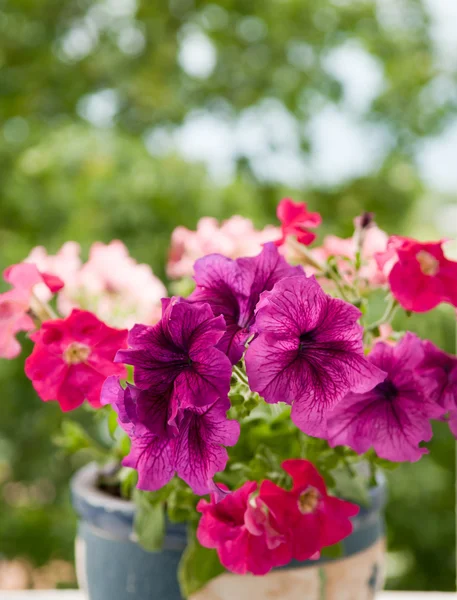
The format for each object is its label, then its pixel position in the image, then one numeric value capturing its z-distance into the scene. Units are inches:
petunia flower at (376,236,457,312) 16.1
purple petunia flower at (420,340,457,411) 16.2
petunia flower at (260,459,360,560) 15.3
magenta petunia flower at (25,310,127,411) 16.2
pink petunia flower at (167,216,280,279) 20.8
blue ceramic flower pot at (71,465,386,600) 18.2
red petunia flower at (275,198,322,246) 18.0
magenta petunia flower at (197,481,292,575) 15.0
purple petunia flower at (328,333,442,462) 15.4
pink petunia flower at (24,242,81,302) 21.5
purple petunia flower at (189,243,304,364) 14.7
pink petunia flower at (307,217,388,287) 18.5
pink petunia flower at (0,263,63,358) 18.0
